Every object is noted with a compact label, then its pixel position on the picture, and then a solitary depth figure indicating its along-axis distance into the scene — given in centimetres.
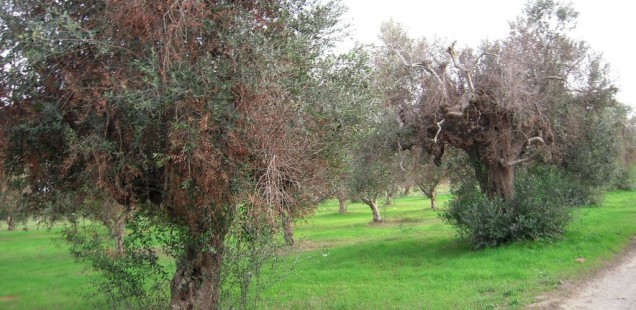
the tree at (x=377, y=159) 1803
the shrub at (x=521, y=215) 1786
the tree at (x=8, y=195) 842
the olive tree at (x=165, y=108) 687
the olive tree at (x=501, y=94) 1688
